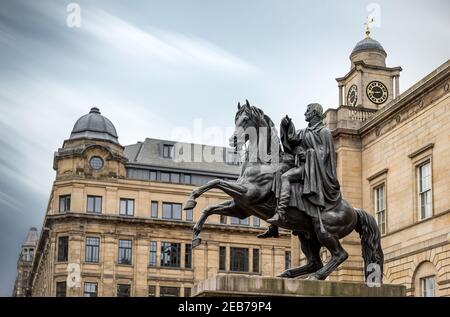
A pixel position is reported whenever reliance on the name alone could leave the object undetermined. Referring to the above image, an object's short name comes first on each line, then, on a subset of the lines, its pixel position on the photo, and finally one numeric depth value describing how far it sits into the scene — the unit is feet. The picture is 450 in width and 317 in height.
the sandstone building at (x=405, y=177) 128.67
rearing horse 50.01
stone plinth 44.83
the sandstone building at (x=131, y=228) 245.45
